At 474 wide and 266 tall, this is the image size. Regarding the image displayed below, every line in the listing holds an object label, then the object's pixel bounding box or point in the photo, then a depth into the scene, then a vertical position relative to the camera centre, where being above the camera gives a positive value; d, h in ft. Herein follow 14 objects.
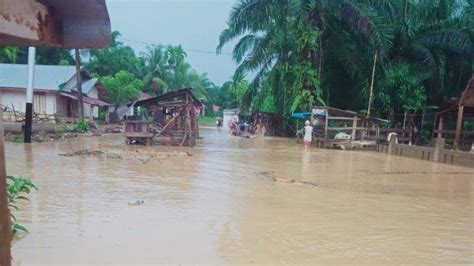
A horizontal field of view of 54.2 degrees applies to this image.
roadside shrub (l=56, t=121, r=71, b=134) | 77.40 -5.24
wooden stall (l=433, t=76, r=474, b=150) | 54.65 +1.95
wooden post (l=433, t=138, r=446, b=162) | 55.16 -2.46
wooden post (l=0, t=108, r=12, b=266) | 7.02 -2.02
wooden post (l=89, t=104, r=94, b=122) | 116.17 -2.65
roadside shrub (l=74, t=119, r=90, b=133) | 84.35 -5.12
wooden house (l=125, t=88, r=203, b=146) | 67.20 -2.36
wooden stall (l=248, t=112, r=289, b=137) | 111.96 -2.77
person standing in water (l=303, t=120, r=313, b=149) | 72.36 -2.83
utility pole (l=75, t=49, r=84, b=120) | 94.02 +1.75
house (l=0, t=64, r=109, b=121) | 96.02 +1.47
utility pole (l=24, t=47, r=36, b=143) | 58.34 -0.22
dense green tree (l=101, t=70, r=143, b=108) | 118.73 +4.30
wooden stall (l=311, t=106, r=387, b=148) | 73.41 -1.21
